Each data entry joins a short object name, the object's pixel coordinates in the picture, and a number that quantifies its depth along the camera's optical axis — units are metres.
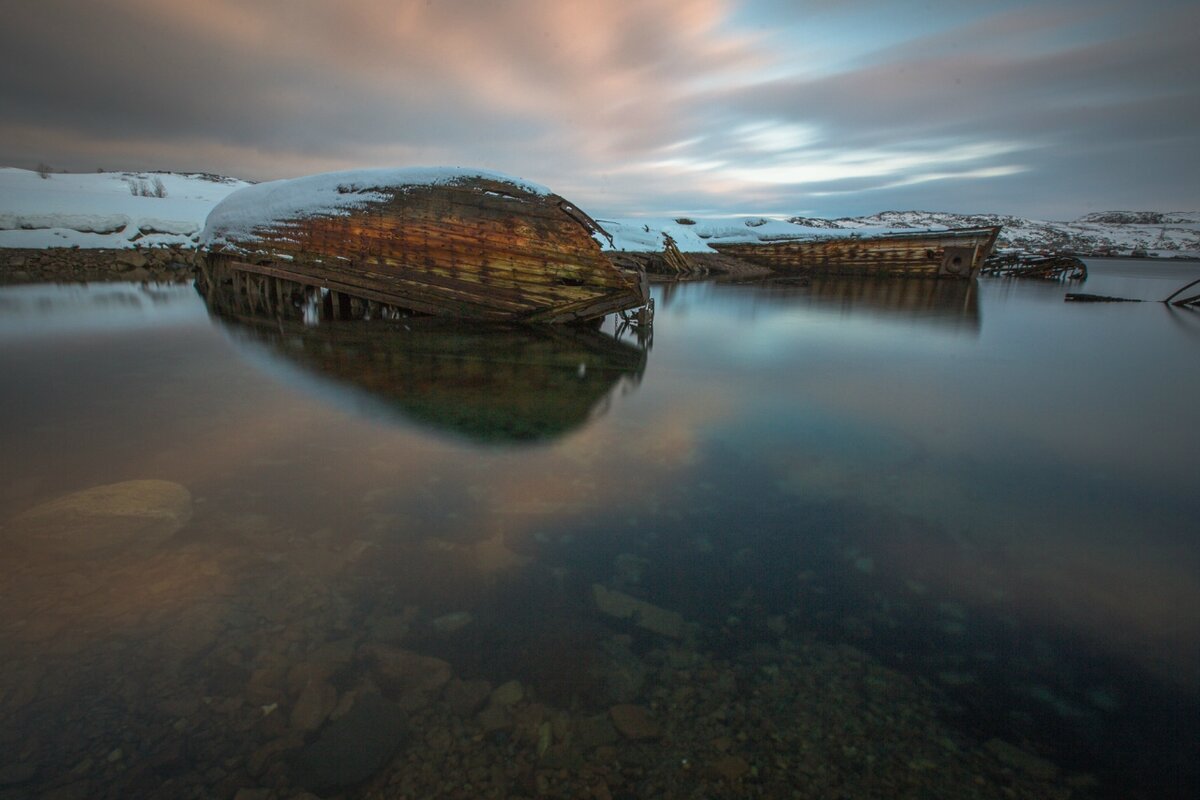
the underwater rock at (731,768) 2.14
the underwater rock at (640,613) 2.96
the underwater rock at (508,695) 2.46
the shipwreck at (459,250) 12.16
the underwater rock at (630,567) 3.42
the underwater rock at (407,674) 2.47
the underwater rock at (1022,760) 2.17
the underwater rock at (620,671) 2.55
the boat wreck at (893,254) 32.38
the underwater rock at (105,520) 3.54
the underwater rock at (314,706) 2.33
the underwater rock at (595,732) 2.29
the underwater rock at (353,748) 2.10
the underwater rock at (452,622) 2.91
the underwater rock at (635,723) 2.33
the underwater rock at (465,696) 2.42
